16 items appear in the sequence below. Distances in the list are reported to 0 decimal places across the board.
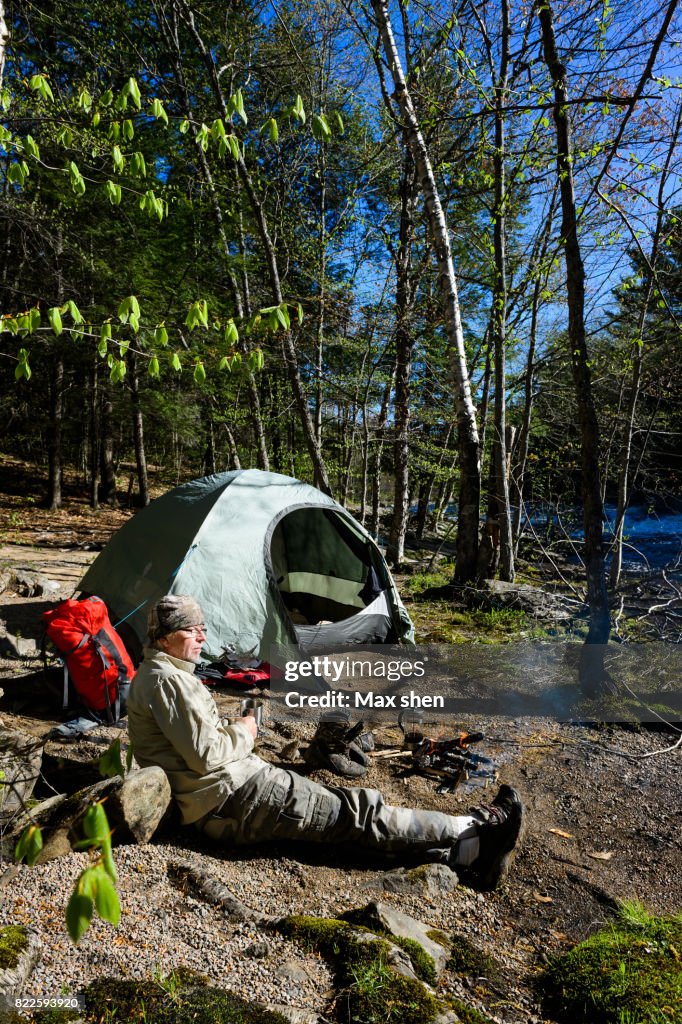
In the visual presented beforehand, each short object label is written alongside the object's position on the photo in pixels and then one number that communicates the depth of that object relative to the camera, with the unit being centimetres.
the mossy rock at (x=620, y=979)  203
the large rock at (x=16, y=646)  557
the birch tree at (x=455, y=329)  701
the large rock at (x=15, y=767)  249
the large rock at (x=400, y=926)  227
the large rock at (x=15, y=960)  169
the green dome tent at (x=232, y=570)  568
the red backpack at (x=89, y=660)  450
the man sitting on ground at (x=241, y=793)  271
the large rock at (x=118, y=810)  247
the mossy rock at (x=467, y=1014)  193
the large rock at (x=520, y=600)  752
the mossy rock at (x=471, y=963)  227
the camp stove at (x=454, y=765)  400
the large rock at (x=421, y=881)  279
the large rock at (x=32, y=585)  748
